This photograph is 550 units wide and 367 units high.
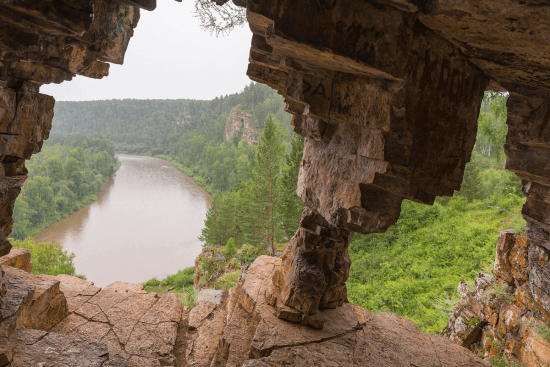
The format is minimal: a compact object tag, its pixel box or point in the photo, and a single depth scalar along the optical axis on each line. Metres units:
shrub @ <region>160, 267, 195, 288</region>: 27.53
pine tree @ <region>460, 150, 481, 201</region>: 21.54
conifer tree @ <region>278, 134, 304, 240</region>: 18.31
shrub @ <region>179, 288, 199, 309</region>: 13.73
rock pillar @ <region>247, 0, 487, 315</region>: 3.84
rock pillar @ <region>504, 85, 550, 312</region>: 5.60
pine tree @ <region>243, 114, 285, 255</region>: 20.39
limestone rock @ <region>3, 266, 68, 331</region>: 5.82
